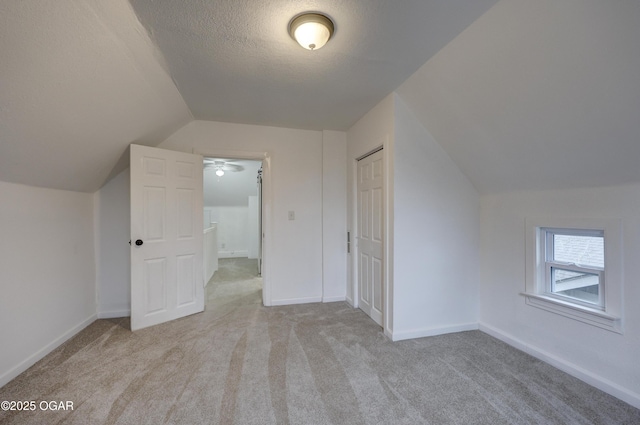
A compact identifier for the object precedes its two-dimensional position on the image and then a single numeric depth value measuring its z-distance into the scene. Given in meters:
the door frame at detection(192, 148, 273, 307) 3.45
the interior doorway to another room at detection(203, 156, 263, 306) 4.33
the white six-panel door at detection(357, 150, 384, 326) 2.92
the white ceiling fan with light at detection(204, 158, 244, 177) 5.25
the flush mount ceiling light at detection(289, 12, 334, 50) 1.60
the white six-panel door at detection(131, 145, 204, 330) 2.76
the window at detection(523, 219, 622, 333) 1.81
